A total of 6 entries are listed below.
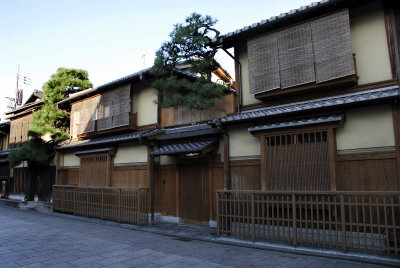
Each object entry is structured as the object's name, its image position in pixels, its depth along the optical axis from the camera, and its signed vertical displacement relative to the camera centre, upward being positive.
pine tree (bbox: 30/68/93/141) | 17.11 +4.30
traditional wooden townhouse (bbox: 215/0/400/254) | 7.24 +1.21
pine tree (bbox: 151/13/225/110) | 10.40 +4.06
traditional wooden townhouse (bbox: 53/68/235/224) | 11.14 +0.48
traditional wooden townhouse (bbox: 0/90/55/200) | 19.23 +0.30
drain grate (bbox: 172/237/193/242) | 8.95 -2.33
